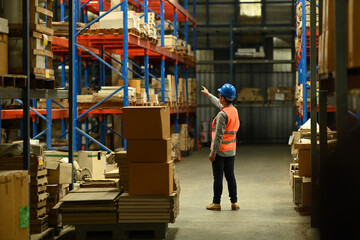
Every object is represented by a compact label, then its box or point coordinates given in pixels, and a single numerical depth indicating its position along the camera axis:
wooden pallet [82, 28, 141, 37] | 11.32
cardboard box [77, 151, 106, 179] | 9.98
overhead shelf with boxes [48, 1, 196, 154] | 11.30
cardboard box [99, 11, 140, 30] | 11.28
